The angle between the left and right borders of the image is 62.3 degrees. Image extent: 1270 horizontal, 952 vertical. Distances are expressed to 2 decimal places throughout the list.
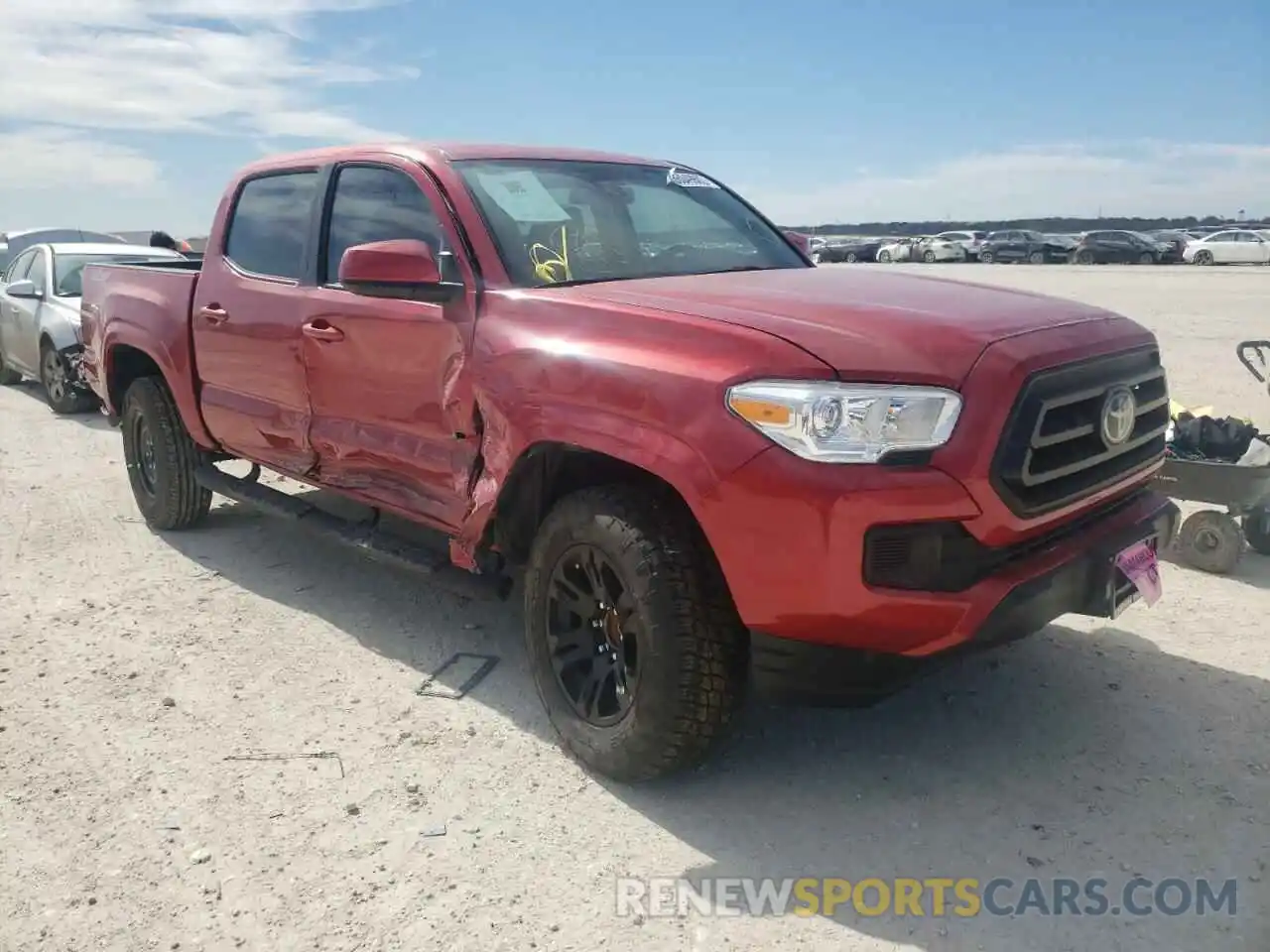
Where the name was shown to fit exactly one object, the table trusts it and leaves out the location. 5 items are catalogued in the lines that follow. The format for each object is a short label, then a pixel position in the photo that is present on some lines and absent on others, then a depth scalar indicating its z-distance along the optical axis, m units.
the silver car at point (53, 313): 9.89
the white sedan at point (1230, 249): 36.81
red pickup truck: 2.63
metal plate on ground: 3.93
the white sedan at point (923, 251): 47.19
